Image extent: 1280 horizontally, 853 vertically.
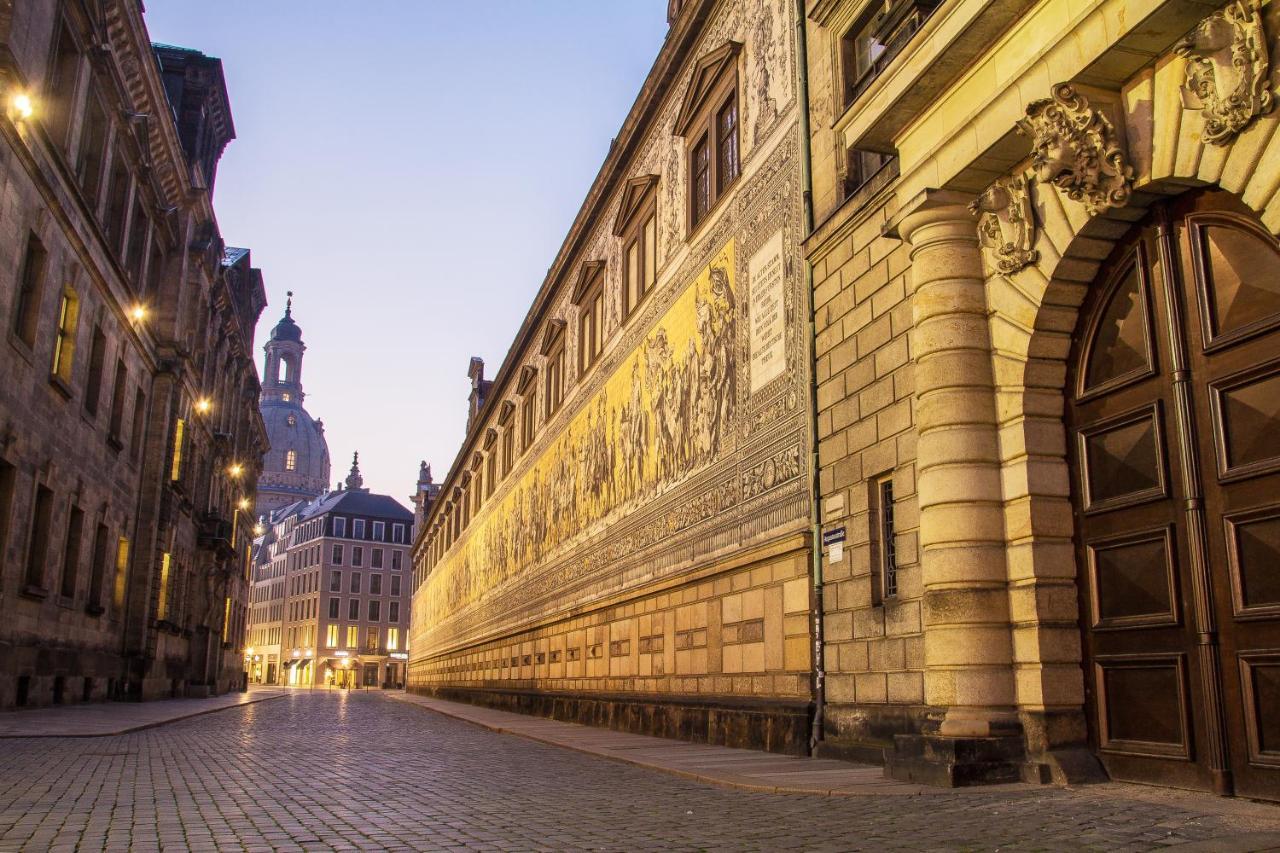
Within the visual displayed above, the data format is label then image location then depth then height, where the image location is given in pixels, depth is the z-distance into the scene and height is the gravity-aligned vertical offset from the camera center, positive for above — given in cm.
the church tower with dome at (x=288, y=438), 15950 +3330
